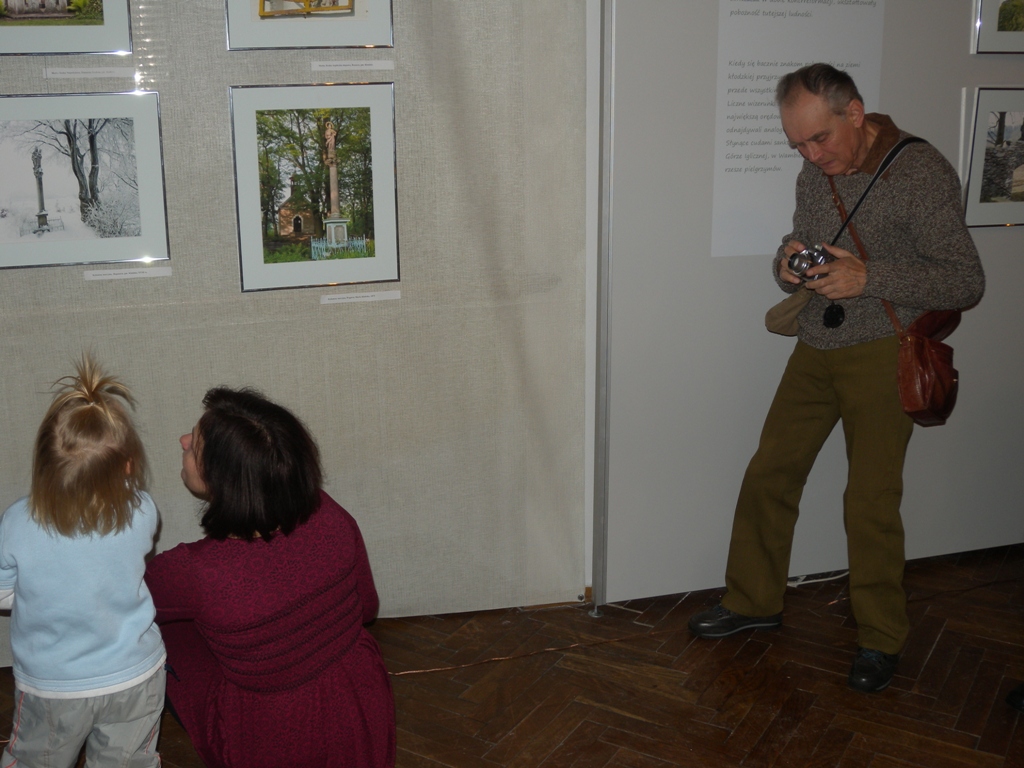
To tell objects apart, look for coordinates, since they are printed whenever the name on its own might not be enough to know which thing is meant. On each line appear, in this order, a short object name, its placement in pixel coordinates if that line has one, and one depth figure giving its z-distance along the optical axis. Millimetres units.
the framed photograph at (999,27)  3582
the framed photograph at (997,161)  3688
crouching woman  1978
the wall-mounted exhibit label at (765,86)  3340
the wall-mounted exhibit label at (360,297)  3238
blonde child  1992
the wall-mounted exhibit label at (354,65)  3059
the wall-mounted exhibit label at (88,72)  2852
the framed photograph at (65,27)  2795
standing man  2852
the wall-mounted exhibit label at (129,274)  3012
